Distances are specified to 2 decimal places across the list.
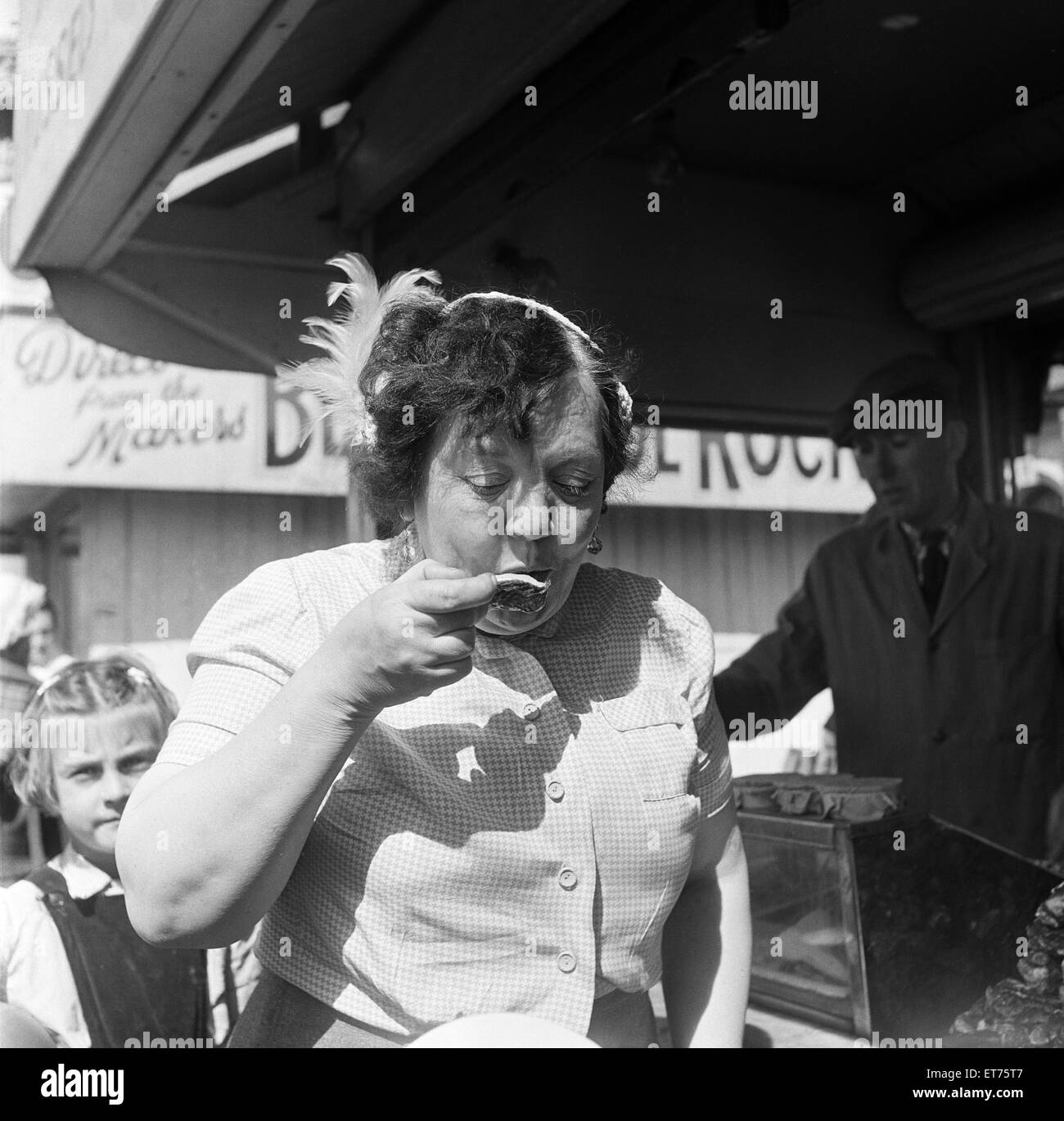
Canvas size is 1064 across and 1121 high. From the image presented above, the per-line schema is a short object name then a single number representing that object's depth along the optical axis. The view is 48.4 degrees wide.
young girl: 2.30
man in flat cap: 2.57
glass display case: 2.30
